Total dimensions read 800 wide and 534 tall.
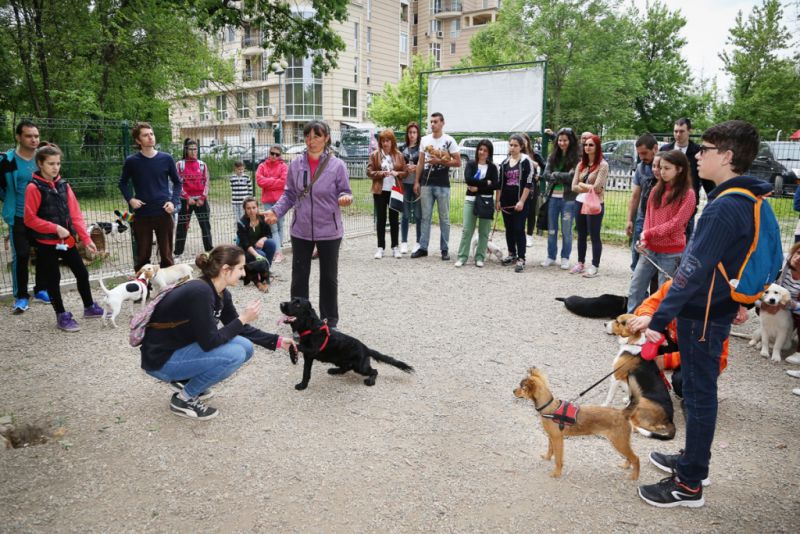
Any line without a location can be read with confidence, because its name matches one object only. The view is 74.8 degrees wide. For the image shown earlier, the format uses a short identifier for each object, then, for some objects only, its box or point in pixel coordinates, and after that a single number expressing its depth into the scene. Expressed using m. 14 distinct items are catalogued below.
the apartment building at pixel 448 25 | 57.59
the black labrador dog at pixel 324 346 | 3.98
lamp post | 14.82
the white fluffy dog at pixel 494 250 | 8.88
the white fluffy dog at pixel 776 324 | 4.77
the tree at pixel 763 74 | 29.36
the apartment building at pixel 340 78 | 42.16
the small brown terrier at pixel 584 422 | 2.99
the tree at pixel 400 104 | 36.09
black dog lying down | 6.12
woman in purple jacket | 4.95
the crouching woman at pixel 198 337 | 3.47
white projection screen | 11.57
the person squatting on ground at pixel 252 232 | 7.54
